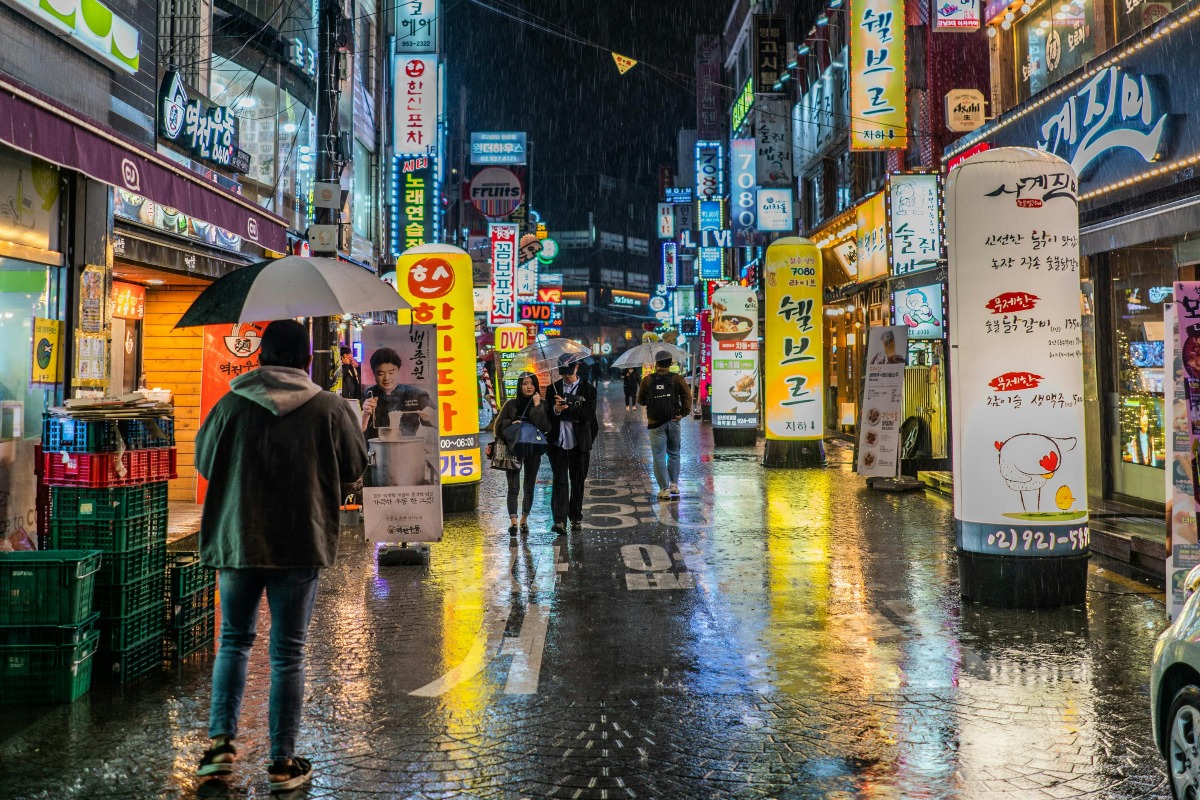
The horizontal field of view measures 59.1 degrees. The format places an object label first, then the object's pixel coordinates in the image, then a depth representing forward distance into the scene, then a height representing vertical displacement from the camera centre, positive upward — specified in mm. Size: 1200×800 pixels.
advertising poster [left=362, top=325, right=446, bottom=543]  9695 -178
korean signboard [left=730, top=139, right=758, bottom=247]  30703 +7279
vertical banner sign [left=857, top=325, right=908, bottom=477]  15352 +482
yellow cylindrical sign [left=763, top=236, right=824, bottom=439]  19016 +1790
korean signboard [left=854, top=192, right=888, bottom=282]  22344 +4352
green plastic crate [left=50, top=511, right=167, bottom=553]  6191 -527
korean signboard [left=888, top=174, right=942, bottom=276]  18656 +3781
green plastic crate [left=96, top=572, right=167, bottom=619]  6137 -906
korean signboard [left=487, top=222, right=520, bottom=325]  36250 +5652
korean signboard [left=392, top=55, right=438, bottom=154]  24562 +7845
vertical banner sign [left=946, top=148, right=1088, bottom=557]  7883 +610
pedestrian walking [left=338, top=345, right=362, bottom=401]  15762 +898
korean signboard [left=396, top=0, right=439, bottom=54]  24953 +9851
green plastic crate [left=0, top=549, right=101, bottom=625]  5641 -767
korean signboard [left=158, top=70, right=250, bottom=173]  12531 +4064
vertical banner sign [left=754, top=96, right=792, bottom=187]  27641 +7819
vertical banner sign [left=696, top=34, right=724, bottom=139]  52562 +17733
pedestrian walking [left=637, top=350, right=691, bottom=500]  14312 +333
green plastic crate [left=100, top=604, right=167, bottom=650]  6094 -1085
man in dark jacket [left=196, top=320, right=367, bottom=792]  4629 -355
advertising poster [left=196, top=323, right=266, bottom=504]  13031 +1069
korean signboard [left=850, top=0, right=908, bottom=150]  18719 +6447
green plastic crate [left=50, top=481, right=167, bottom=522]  6203 -345
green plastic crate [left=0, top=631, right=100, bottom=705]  5691 -1217
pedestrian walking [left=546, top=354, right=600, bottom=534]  11742 +99
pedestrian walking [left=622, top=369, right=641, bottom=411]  44188 +2294
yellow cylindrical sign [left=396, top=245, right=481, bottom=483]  12375 +1498
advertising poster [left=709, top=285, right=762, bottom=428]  23312 +1801
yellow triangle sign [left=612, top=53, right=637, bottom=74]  22688 +8276
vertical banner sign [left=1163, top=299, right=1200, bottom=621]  6742 -325
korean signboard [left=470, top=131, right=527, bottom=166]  41375 +11518
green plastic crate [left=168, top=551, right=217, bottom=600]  6672 -853
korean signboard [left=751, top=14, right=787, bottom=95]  30234 +11073
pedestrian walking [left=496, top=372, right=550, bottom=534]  11602 +234
